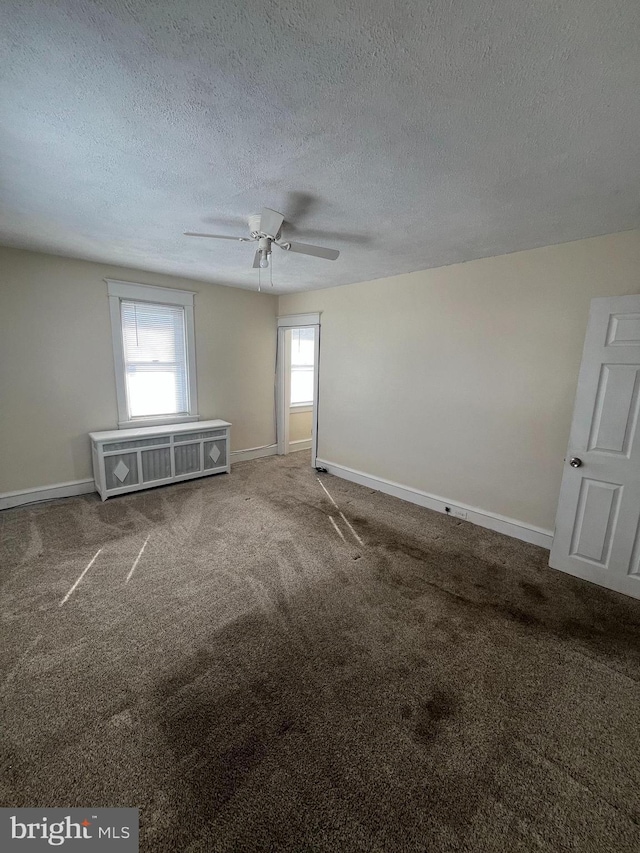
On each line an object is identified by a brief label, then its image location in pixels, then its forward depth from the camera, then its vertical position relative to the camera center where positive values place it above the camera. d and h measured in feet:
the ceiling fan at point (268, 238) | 7.04 +2.79
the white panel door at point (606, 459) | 7.63 -1.95
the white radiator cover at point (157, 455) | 12.19 -3.72
